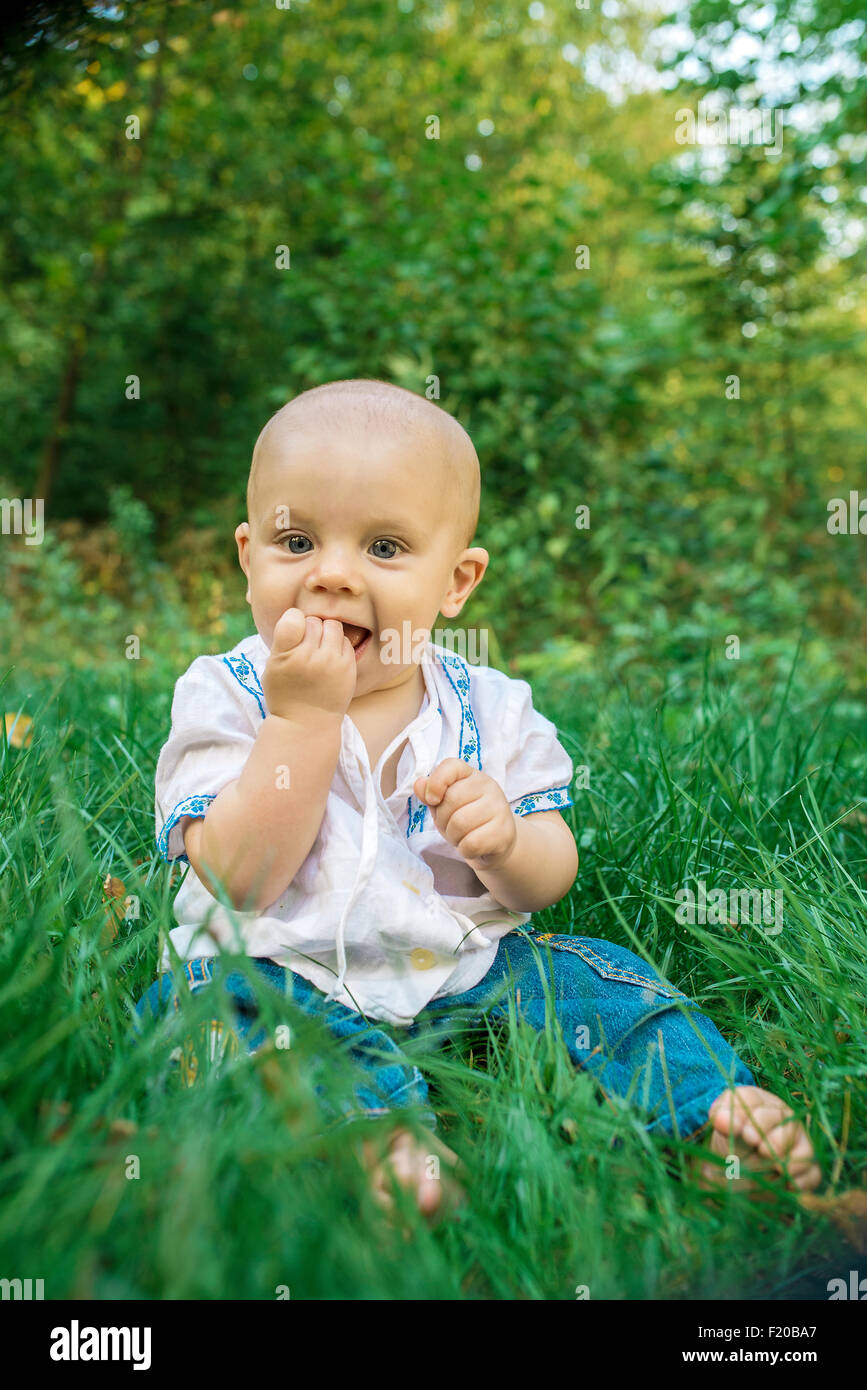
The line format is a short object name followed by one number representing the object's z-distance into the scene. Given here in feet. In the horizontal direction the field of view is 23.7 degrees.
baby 3.24
